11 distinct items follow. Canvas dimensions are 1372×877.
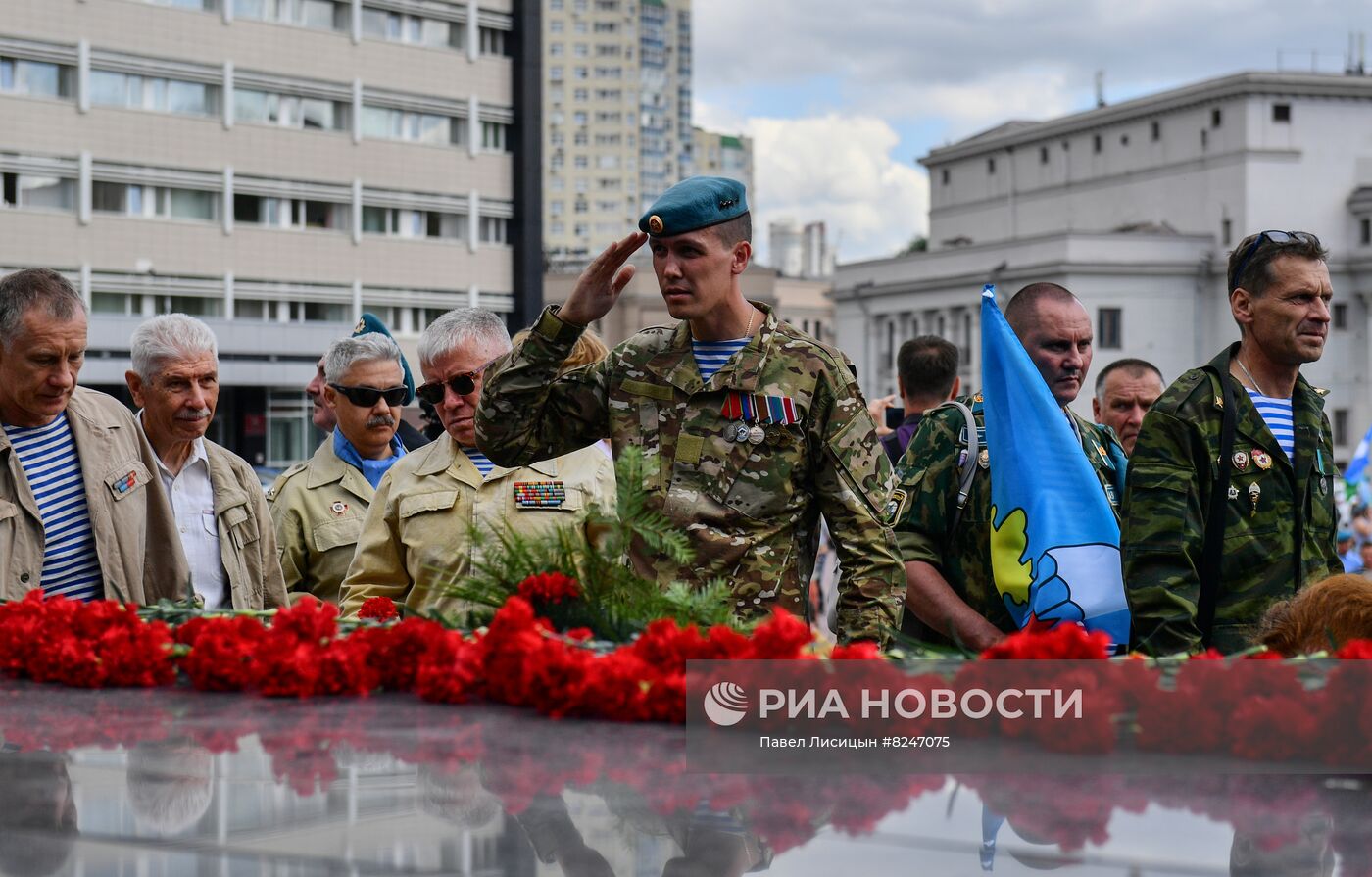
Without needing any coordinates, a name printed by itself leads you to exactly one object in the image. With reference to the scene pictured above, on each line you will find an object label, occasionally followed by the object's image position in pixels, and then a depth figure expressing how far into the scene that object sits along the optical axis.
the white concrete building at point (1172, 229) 71.88
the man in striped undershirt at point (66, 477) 4.52
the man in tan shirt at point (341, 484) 6.14
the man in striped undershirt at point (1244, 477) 4.28
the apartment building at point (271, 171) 45.28
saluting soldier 3.91
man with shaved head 4.65
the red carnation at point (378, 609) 3.48
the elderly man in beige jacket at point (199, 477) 5.39
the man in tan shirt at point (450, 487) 5.05
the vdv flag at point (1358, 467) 11.84
